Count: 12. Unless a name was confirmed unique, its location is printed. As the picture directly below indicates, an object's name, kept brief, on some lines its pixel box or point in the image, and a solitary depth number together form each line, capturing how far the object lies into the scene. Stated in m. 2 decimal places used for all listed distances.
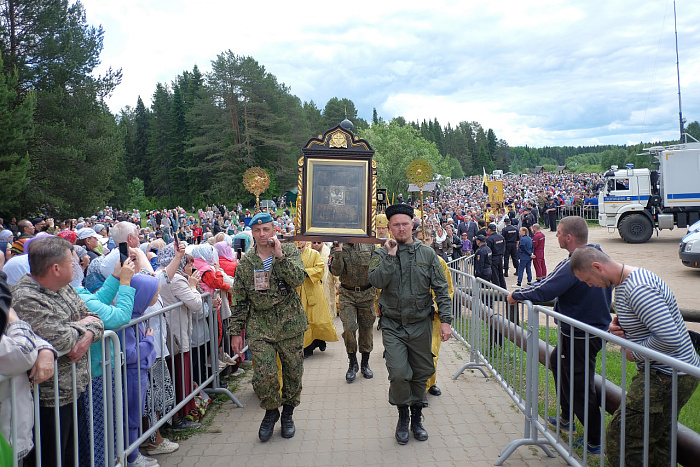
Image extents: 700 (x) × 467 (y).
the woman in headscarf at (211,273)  5.72
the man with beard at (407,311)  4.56
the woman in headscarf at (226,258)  6.70
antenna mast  28.33
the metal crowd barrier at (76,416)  2.62
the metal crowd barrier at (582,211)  33.78
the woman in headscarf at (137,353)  4.03
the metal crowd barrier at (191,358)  4.07
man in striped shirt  3.02
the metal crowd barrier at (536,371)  2.86
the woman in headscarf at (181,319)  4.98
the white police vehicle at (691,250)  14.53
